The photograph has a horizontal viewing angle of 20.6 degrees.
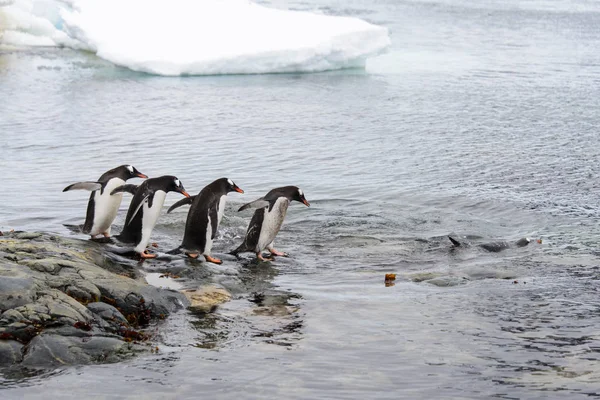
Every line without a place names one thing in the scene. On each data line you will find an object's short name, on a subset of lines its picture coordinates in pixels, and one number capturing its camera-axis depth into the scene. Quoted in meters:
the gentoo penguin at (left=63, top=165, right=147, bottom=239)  19.02
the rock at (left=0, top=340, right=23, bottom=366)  12.01
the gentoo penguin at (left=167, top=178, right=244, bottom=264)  18.36
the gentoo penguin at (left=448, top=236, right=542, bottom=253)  20.18
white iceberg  47.29
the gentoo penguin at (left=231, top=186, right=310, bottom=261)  19.27
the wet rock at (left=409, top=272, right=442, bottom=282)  17.62
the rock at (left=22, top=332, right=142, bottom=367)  12.10
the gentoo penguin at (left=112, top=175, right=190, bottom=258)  18.37
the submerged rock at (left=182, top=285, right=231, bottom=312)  15.17
